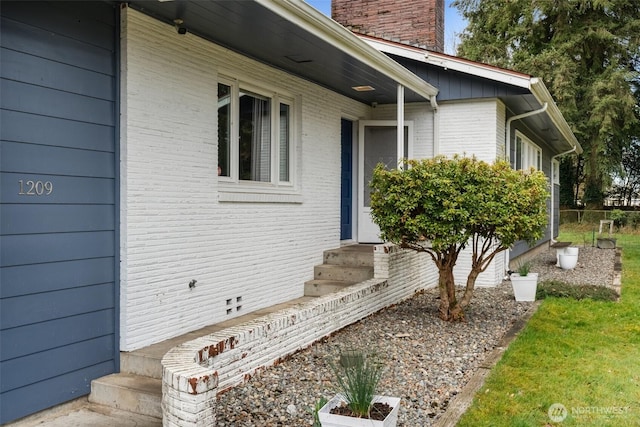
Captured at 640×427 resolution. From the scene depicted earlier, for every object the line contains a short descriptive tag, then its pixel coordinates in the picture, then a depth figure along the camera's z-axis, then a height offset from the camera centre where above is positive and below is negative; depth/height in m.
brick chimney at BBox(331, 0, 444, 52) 9.67 +3.39
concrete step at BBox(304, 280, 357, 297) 7.01 -0.99
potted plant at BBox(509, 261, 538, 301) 7.66 -1.06
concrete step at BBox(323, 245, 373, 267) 7.52 -0.67
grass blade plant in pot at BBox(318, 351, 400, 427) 2.98 -1.11
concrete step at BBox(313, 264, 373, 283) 7.20 -0.85
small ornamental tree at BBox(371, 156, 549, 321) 5.75 +0.05
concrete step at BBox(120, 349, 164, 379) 4.16 -1.18
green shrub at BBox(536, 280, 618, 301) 7.91 -1.21
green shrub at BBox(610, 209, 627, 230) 20.83 -0.39
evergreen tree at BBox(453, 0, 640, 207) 22.83 +6.54
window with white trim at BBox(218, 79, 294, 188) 5.91 +0.82
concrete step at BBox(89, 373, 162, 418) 3.76 -1.29
